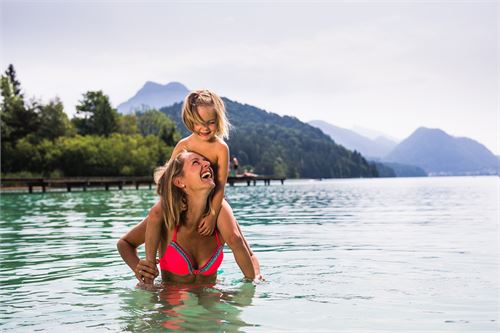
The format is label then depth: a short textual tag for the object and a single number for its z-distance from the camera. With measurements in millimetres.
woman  5367
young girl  5348
